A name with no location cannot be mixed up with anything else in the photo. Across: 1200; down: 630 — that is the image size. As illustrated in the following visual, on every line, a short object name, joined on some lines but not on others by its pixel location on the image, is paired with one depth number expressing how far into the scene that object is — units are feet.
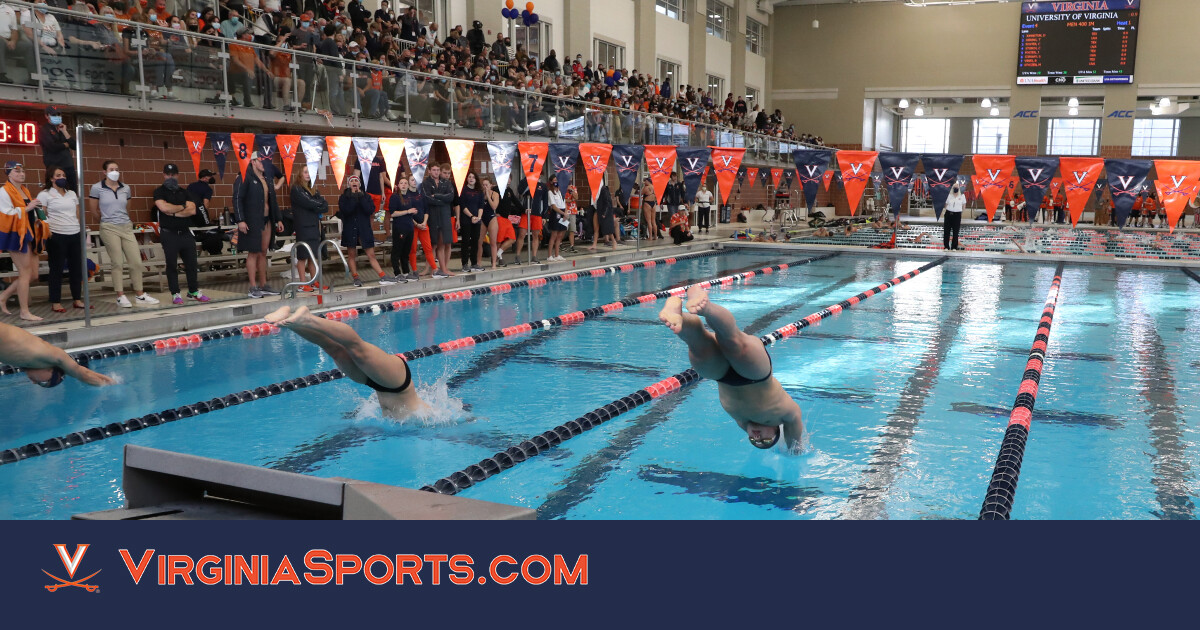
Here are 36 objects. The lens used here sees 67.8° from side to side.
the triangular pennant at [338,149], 32.17
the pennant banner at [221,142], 30.53
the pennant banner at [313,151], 31.83
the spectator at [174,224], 28.30
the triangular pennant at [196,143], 31.00
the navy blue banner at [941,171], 48.29
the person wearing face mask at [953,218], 54.80
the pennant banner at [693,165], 48.60
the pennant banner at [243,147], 31.14
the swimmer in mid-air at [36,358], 16.43
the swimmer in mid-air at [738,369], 11.52
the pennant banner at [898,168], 49.47
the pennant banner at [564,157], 42.68
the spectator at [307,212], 30.66
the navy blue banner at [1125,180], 45.03
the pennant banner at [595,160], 43.93
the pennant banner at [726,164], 49.60
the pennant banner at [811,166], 52.80
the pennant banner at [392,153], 34.22
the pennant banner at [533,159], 40.57
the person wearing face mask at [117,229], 28.19
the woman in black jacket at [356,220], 33.37
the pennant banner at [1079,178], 45.88
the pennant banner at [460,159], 36.60
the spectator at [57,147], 29.50
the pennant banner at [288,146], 31.83
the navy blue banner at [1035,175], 47.21
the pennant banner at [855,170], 51.01
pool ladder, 29.94
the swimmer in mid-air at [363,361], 13.83
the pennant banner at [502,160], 38.86
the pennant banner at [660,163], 47.75
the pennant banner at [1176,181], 43.57
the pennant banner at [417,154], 35.05
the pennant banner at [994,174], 48.14
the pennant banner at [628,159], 46.55
